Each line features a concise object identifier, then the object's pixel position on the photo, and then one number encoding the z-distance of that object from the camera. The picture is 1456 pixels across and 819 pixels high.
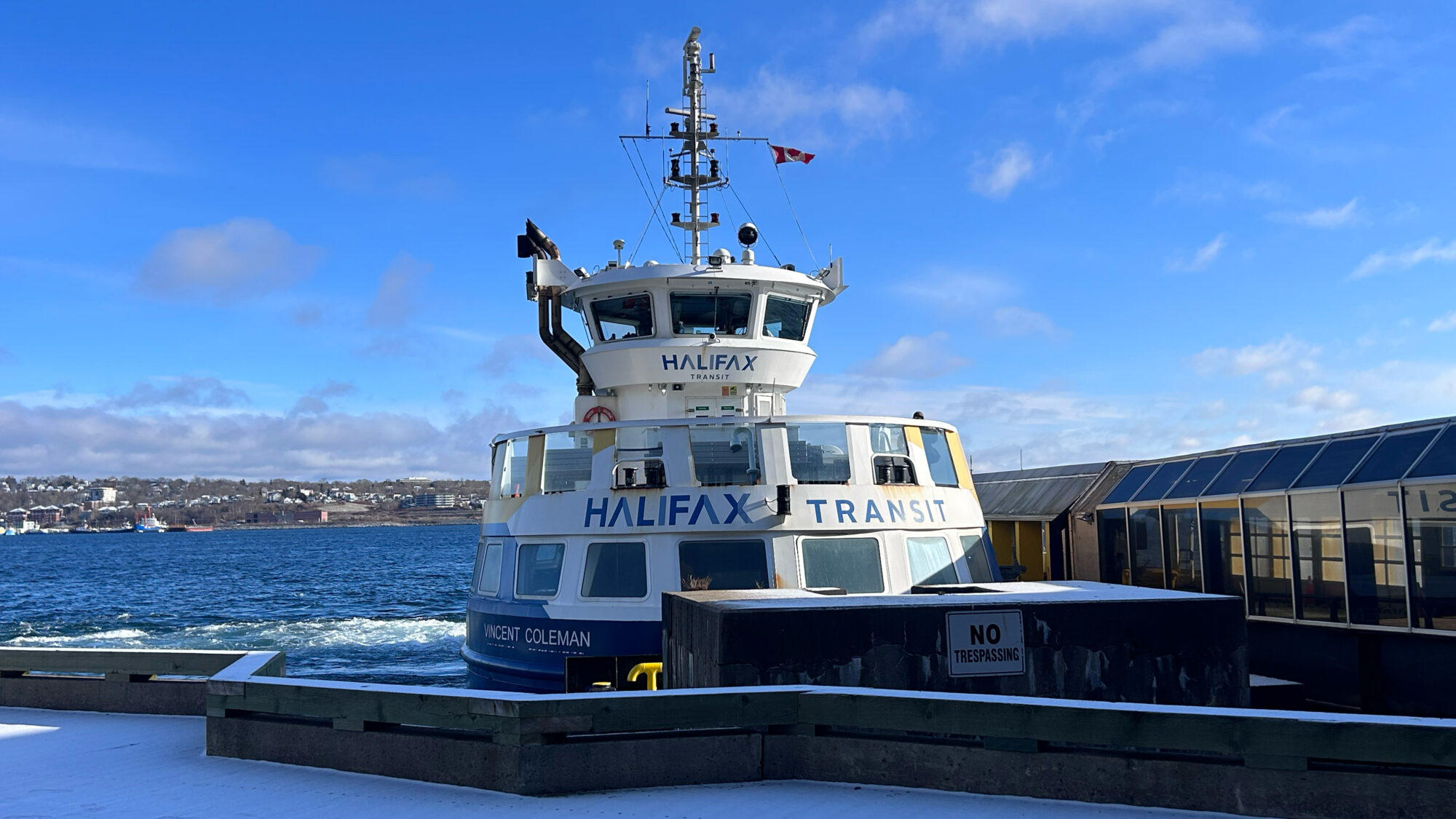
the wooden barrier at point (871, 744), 5.87
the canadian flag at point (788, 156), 23.20
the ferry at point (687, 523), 13.61
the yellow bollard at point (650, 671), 12.31
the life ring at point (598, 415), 18.03
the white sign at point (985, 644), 8.24
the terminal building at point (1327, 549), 12.30
